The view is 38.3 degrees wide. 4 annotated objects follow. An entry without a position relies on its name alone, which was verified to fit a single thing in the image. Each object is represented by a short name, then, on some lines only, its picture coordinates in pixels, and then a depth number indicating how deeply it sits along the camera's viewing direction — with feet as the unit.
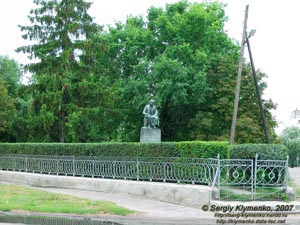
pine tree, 92.68
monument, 62.71
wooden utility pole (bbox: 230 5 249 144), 76.18
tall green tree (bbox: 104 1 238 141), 103.81
